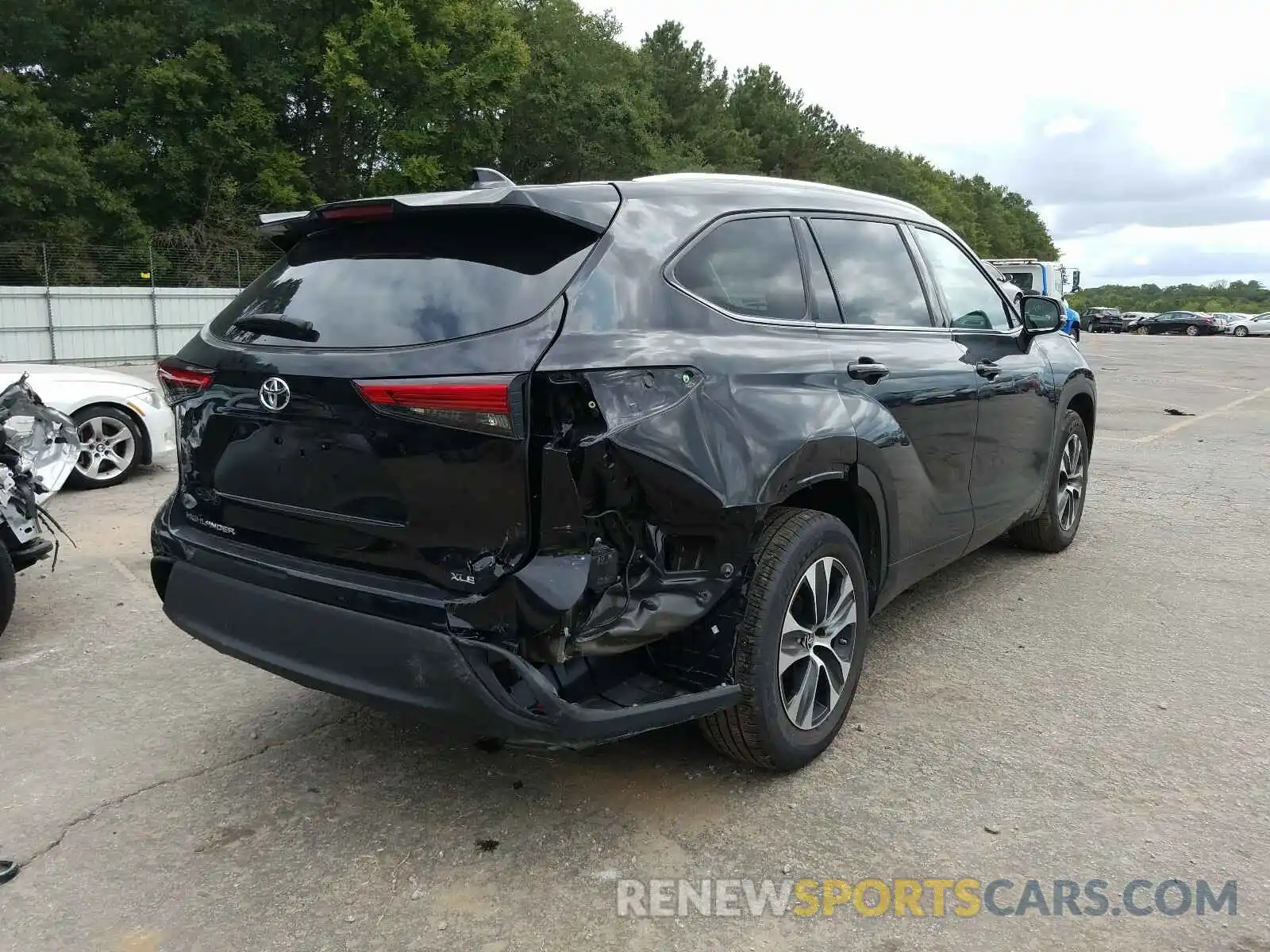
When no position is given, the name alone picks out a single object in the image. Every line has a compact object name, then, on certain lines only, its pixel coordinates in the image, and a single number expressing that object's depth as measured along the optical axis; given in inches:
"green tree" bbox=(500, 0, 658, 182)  1608.0
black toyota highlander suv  98.0
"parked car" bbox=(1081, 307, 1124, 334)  2362.2
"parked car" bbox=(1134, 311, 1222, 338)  2126.0
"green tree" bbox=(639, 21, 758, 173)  1969.7
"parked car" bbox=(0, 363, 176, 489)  303.1
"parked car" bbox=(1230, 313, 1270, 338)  2007.9
